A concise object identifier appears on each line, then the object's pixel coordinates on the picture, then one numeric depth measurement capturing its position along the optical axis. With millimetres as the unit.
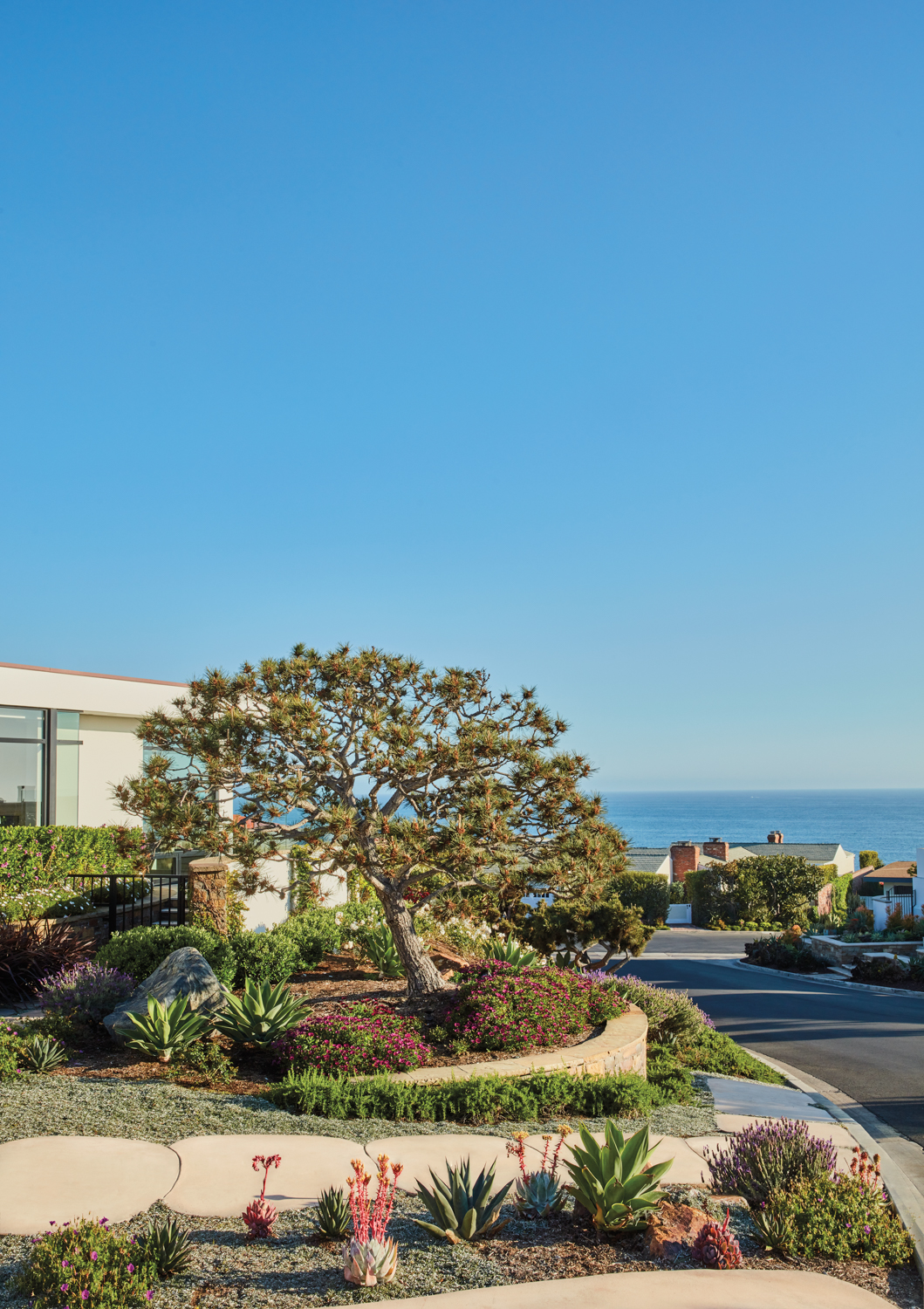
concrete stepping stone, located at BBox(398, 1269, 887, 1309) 4504
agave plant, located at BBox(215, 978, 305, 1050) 8883
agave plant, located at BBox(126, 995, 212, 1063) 8547
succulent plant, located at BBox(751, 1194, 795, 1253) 5359
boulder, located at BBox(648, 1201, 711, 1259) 5156
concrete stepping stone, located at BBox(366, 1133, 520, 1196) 6227
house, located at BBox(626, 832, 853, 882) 59000
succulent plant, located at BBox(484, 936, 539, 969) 12684
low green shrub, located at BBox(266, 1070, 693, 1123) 7637
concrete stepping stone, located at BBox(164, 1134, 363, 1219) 5559
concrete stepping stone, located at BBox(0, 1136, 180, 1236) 5348
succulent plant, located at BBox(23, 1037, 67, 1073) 8328
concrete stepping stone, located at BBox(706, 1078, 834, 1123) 9344
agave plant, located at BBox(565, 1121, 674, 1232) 5281
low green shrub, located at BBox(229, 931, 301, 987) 11359
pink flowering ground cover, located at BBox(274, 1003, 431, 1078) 8534
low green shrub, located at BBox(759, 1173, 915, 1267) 5398
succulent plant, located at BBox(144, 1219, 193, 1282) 4566
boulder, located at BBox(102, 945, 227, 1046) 9039
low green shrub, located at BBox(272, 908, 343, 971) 13188
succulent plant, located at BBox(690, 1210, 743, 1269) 5066
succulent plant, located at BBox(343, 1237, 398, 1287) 4566
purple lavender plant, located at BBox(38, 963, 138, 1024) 9430
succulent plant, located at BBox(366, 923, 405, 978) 12445
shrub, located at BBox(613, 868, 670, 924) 47625
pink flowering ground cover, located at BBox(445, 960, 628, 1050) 9500
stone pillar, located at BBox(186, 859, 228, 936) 13047
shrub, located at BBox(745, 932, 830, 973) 28281
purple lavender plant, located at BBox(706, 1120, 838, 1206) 5867
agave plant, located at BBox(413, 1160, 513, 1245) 5156
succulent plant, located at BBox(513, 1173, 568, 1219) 5512
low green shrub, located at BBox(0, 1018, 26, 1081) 8000
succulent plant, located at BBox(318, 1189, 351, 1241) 5047
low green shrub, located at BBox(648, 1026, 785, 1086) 10916
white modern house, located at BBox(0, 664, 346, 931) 17141
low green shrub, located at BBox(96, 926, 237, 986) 11078
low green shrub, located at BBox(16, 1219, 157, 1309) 4148
